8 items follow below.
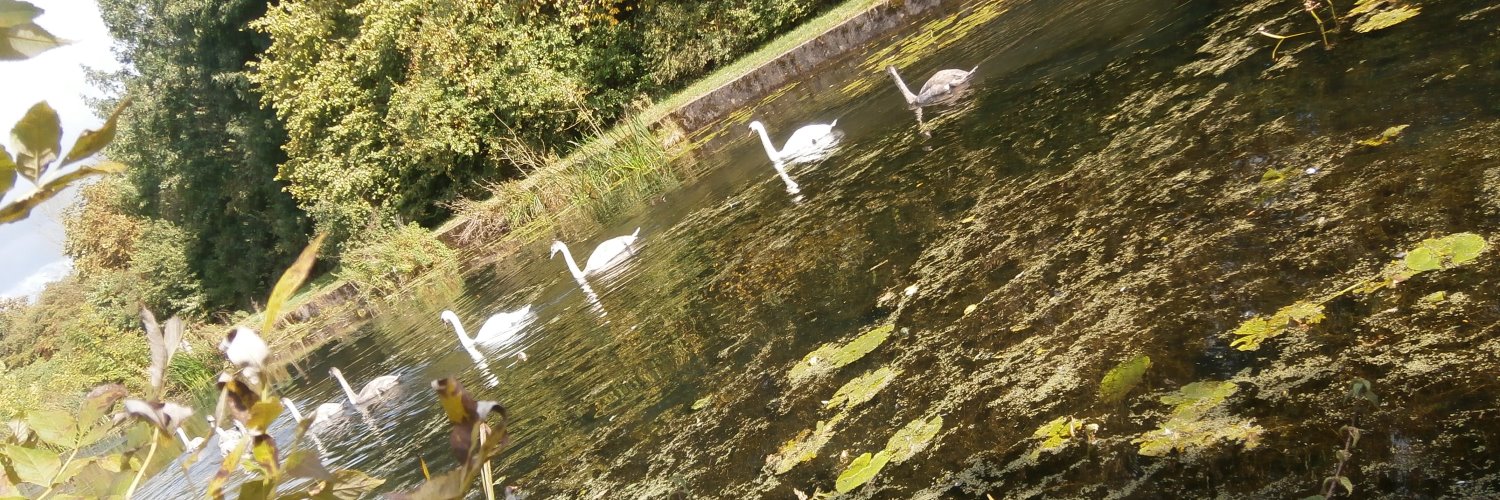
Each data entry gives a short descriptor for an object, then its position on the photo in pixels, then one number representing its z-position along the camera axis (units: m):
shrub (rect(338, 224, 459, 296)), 16.52
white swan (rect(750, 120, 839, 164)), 9.15
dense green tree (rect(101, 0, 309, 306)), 29.47
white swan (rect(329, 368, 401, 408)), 8.48
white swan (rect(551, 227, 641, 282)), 8.93
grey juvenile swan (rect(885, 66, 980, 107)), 8.53
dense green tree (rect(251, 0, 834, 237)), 19.05
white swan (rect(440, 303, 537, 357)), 8.27
